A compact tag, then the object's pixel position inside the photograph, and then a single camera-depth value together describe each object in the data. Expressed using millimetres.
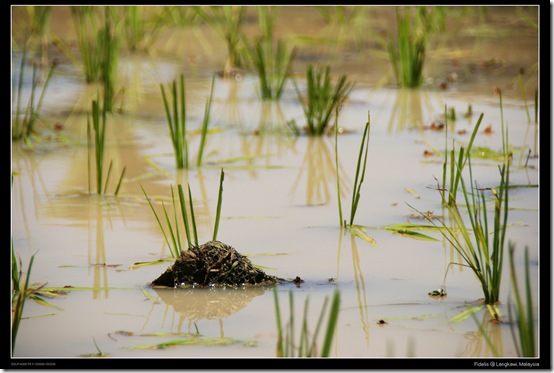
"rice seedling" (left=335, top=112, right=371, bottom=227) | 5910
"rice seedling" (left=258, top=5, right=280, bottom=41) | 11047
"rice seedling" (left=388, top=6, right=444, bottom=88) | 10000
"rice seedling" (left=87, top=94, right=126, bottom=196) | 6504
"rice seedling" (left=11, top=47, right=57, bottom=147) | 8219
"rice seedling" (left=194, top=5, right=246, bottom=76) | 11711
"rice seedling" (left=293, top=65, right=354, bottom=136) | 8359
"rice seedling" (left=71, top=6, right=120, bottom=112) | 9148
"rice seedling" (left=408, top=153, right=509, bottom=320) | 4602
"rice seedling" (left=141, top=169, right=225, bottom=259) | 5012
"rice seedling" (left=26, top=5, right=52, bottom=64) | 12484
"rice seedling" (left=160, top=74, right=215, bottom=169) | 7104
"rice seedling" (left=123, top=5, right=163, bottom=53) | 12250
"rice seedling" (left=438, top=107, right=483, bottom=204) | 5723
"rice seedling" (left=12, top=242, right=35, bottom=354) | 4254
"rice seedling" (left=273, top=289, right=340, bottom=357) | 3527
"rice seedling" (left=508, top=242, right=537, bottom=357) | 3689
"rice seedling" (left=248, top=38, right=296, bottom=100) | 9942
